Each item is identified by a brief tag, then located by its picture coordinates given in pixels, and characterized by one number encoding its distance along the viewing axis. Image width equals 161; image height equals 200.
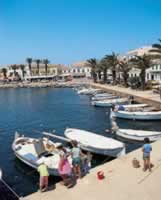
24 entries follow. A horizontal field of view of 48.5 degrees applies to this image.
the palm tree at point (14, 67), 95.77
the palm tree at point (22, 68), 93.58
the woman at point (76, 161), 8.66
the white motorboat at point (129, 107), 24.79
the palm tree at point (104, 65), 56.09
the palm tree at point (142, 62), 37.20
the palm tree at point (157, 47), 28.63
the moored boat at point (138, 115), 22.41
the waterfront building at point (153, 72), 51.06
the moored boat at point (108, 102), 31.98
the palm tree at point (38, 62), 95.54
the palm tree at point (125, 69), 46.01
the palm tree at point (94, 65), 66.11
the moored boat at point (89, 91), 46.78
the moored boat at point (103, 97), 35.96
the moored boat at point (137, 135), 16.15
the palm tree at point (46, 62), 93.58
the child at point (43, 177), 7.96
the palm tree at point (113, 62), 51.95
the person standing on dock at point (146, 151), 8.81
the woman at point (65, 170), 8.19
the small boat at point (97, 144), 13.03
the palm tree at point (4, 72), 96.43
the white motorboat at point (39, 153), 11.13
